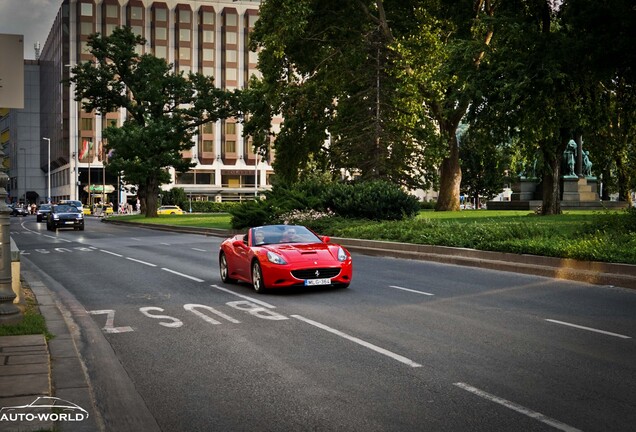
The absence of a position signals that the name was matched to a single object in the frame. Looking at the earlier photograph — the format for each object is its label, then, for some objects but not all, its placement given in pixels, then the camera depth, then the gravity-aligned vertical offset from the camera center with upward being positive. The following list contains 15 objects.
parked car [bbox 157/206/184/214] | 85.51 -1.84
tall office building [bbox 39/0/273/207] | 105.62 +18.91
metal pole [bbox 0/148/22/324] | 9.31 -1.08
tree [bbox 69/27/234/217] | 61.47 +7.70
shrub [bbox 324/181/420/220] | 32.31 -0.29
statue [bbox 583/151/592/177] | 49.22 +2.13
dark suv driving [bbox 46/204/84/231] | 47.09 -1.63
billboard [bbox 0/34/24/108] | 8.72 +1.35
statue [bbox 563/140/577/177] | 47.47 +2.36
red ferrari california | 13.87 -1.23
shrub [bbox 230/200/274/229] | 36.34 -0.94
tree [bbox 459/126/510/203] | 88.19 +2.24
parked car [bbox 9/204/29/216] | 95.38 -2.38
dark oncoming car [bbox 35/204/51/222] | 68.62 -1.75
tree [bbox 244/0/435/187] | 40.31 +5.91
